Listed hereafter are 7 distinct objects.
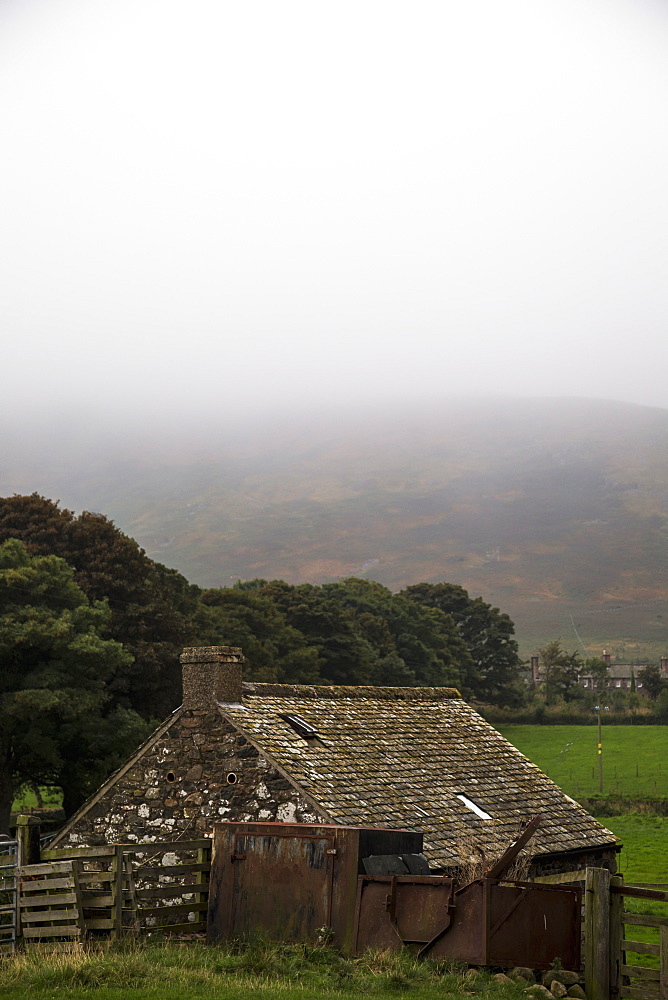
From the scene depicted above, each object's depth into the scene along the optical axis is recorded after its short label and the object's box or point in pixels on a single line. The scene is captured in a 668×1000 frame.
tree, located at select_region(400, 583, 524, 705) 106.06
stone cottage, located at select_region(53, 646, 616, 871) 19.55
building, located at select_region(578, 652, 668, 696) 126.61
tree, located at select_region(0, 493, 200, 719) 45.47
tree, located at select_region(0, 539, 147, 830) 36.94
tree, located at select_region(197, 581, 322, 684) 64.25
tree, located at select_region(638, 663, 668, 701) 107.76
